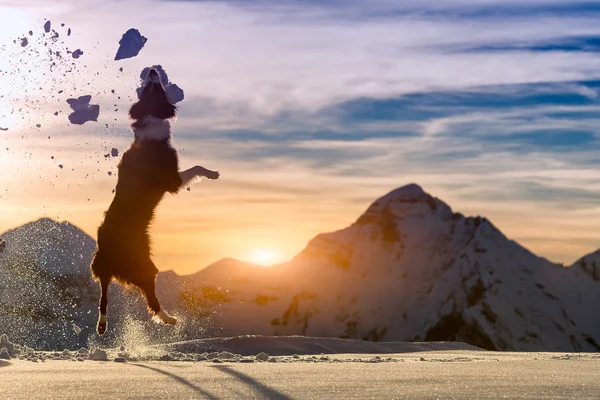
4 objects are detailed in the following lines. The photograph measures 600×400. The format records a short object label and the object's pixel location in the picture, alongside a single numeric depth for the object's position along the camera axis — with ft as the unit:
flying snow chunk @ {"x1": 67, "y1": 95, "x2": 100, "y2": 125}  28.22
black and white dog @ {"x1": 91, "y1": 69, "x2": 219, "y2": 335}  25.29
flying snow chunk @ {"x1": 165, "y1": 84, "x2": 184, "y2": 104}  25.34
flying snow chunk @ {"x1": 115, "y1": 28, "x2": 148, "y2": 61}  25.85
